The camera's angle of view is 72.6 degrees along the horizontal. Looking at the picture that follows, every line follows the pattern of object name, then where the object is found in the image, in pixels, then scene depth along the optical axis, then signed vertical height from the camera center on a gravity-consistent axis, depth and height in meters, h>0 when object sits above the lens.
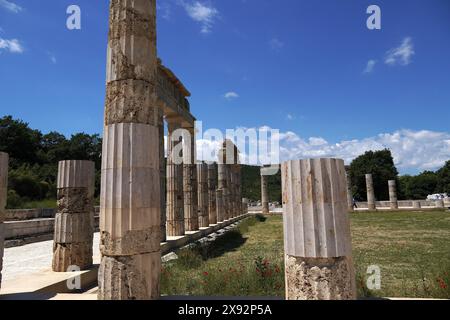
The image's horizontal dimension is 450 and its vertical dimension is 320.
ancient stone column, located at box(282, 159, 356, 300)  4.14 -0.51
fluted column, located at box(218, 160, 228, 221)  27.17 +1.32
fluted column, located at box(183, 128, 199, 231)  17.92 +0.87
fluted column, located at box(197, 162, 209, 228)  21.19 +0.52
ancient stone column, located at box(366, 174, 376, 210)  38.66 +0.19
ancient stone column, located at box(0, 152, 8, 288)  5.81 +0.33
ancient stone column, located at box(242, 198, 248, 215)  40.62 -1.28
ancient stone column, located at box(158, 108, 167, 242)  12.51 +1.07
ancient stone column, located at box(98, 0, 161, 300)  5.24 +0.65
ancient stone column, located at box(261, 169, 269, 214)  41.38 +0.09
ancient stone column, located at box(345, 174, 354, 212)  39.23 -0.18
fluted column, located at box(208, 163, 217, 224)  23.48 +0.40
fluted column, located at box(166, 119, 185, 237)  15.47 +0.83
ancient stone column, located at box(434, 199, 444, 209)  36.52 -1.32
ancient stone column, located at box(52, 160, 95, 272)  8.25 -0.42
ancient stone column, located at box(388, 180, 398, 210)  39.03 -0.15
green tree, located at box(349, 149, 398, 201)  57.50 +4.45
